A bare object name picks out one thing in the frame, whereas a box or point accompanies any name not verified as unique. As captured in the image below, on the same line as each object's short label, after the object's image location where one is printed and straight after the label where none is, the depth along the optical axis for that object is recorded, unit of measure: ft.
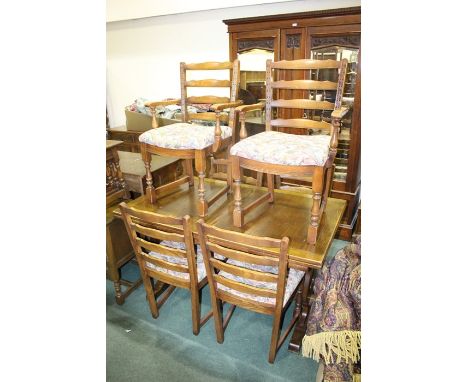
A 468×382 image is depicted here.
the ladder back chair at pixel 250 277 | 4.04
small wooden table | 6.84
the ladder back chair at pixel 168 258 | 4.68
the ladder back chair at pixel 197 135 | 5.38
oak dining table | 4.48
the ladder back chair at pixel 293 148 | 4.43
